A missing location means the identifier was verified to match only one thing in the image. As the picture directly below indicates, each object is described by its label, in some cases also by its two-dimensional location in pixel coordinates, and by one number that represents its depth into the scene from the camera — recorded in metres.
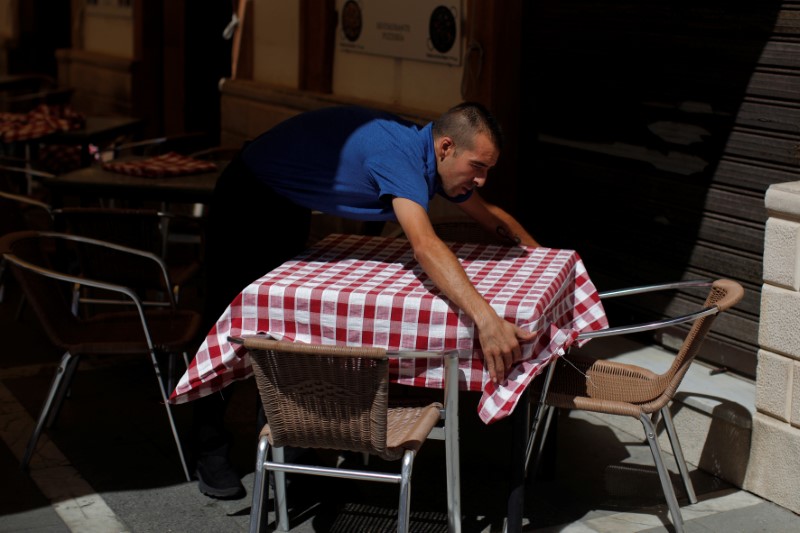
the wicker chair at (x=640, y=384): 4.19
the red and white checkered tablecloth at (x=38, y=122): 8.16
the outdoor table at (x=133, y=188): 6.39
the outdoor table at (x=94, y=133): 8.14
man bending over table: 3.80
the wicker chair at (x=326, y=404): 3.46
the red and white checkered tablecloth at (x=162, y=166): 6.66
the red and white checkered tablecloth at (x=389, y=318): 3.77
